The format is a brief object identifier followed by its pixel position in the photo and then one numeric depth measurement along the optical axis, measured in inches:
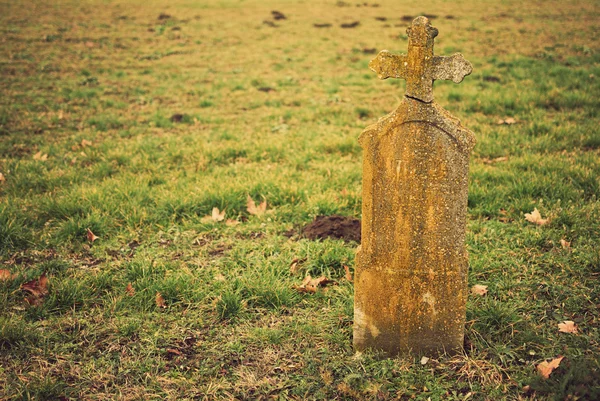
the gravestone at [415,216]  102.7
